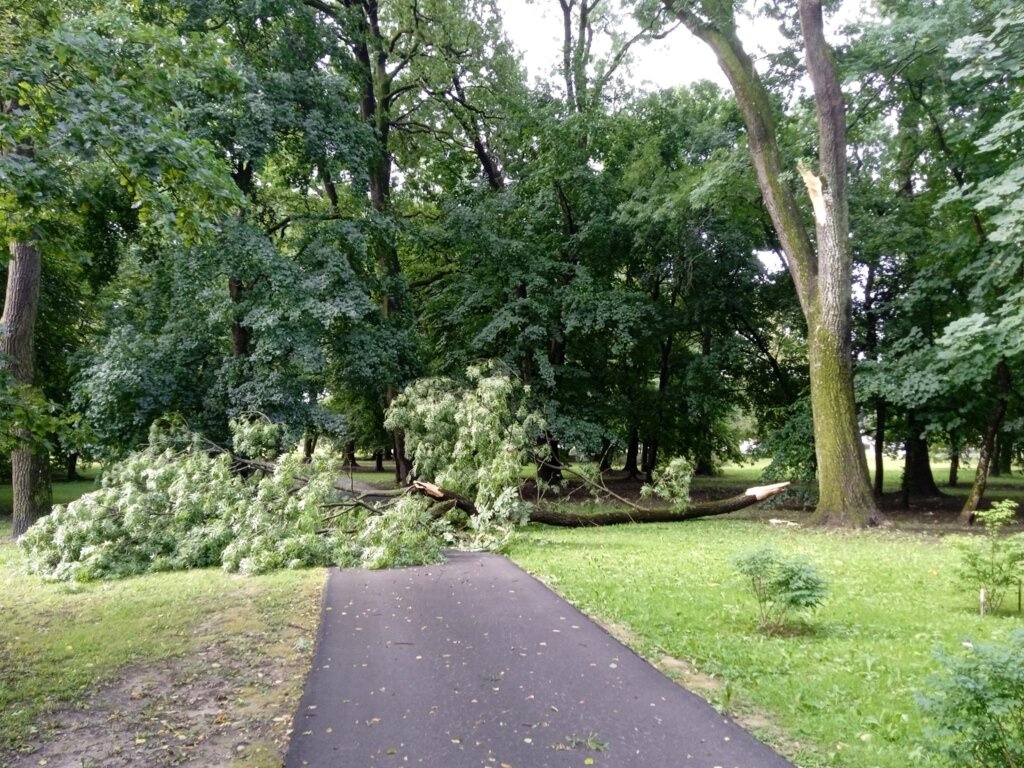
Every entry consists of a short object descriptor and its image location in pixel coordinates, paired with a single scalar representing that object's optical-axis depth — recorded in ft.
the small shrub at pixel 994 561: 20.18
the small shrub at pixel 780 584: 17.71
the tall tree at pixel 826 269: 39.58
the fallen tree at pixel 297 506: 30.17
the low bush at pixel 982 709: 9.05
